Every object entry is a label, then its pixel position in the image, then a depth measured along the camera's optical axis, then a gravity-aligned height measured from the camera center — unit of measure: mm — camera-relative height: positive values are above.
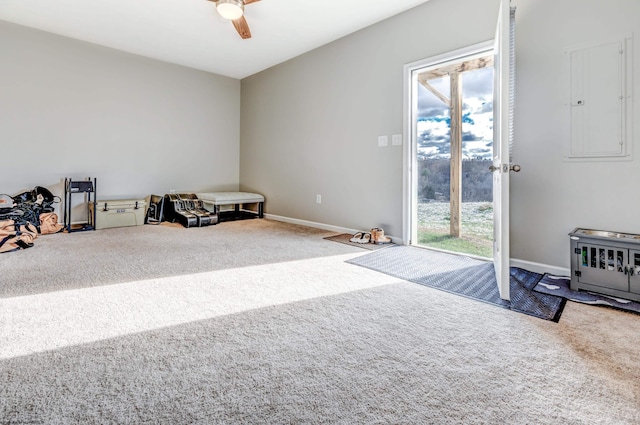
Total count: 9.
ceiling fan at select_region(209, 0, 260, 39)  2953 +1896
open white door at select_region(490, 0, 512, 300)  1933 +431
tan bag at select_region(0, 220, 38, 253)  3080 -234
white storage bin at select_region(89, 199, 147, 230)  4305 -3
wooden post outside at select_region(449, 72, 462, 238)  4141 +817
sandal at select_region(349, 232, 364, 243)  3639 -272
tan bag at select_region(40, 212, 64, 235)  3863 -134
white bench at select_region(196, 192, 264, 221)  5000 +188
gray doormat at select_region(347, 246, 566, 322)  1941 -476
